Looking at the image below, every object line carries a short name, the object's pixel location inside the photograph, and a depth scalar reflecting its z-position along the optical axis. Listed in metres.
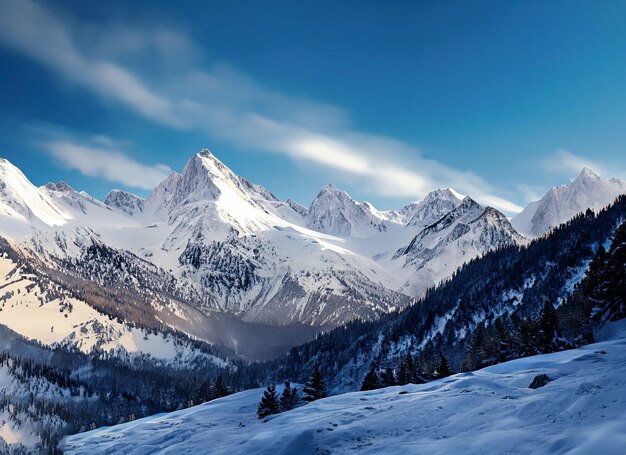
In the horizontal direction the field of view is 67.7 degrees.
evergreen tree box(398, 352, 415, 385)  77.44
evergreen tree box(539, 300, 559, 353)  57.69
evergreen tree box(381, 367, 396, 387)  79.75
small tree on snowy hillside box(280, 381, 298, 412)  56.24
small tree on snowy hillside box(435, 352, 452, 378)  67.00
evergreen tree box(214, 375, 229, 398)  94.88
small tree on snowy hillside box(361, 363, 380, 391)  74.00
